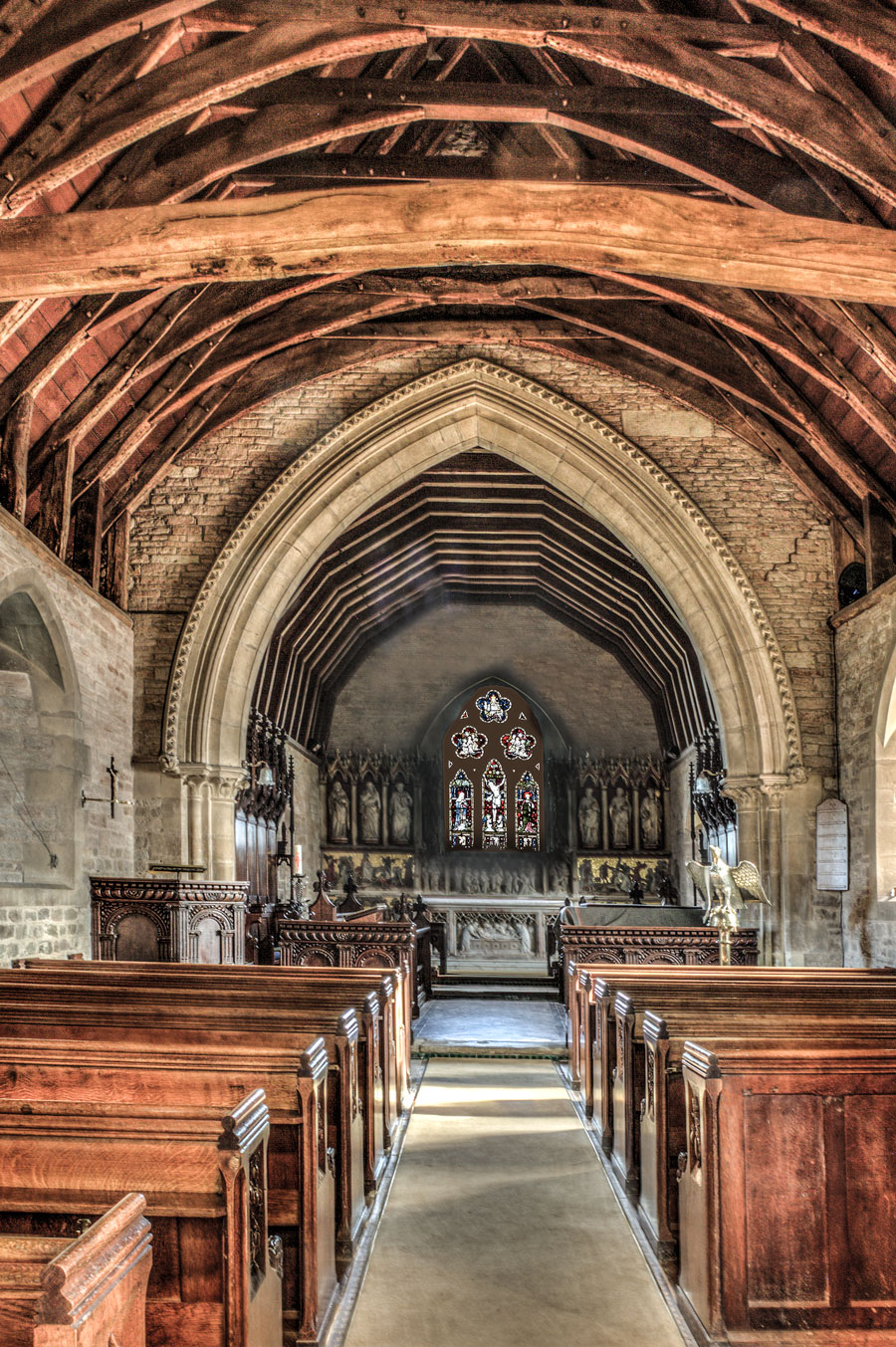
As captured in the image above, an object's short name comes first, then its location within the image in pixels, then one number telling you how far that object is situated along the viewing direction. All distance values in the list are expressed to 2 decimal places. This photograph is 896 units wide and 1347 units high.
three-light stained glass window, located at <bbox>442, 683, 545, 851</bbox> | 18.22
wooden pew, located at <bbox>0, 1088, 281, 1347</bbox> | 2.29
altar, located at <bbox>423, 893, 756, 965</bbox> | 17.03
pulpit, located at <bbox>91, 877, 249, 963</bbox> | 8.41
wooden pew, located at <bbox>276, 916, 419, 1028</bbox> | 9.06
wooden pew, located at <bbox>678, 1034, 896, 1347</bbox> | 3.22
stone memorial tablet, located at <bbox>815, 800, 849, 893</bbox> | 10.37
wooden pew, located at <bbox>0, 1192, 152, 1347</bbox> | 1.48
